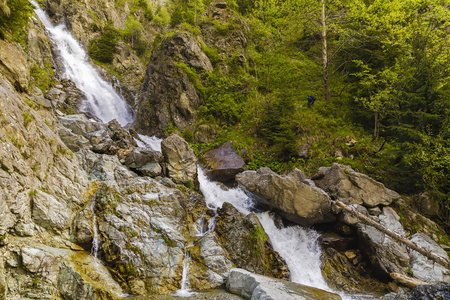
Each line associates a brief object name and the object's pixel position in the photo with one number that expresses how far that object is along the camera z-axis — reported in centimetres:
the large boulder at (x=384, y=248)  960
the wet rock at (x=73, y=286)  614
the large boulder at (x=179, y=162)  1395
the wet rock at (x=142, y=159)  1301
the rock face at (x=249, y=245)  988
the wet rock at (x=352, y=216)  1109
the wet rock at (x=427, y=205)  1138
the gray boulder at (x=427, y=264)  910
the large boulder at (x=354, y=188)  1184
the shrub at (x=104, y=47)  2964
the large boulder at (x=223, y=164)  1650
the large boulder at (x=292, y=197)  1162
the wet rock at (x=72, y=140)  1198
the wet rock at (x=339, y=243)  1121
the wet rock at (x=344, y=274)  964
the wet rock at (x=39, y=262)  586
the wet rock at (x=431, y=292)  581
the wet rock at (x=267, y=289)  657
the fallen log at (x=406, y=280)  882
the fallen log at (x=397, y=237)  881
